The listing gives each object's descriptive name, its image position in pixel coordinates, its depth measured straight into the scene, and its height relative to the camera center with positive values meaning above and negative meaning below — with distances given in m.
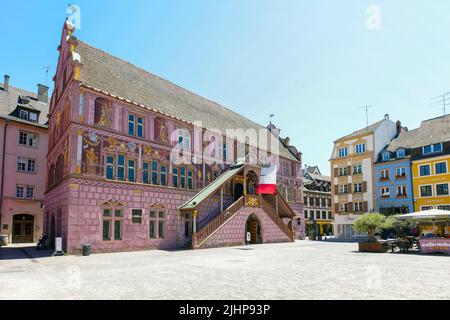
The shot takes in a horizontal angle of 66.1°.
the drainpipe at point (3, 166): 32.06 +3.92
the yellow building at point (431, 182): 38.18 +2.43
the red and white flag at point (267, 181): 31.95 +2.26
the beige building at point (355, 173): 45.75 +4.40
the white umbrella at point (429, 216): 21.94 -0.77
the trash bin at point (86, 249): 20.48 -2.44
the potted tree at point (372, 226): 22.28 -1.42
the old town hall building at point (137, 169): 22.06 +2.87
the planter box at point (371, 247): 22.12 -2.74
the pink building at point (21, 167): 32.78 +4.00
